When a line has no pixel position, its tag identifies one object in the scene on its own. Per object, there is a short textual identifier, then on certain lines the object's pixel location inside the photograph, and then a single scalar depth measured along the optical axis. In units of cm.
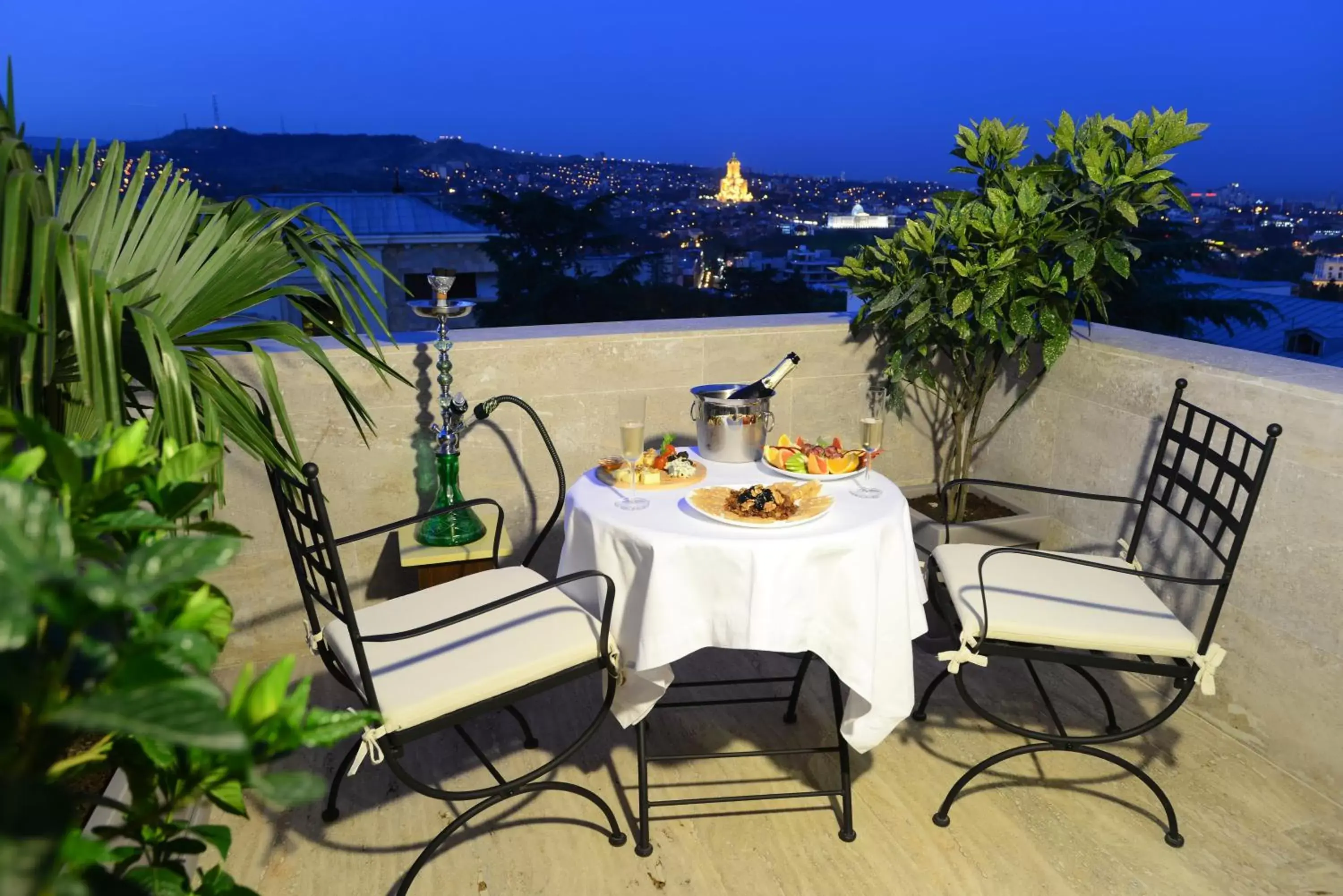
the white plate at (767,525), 197
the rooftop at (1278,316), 882
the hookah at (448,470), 284
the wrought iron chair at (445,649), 175
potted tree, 273
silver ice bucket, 238
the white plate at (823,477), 230
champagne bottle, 240
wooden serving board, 225
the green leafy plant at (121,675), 58
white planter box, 320
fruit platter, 232
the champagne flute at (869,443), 224
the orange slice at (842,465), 233
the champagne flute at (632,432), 218
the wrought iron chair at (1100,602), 205
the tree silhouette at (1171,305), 1367
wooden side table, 280
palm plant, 127
